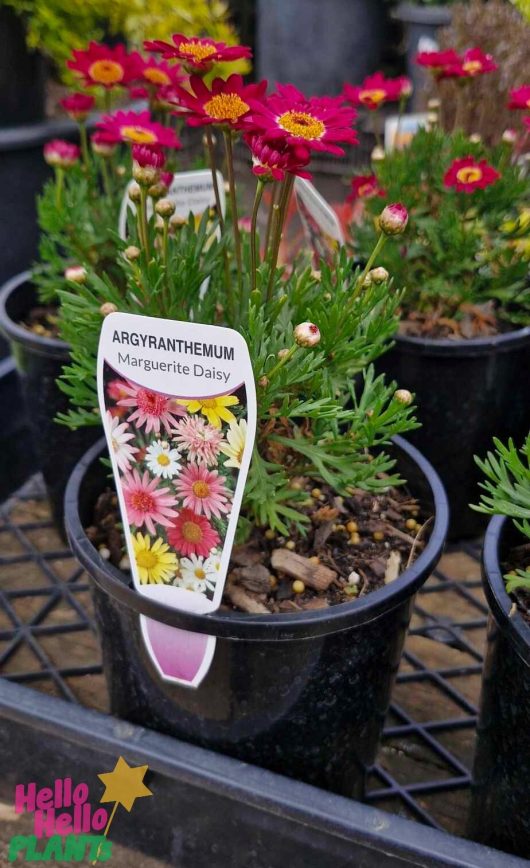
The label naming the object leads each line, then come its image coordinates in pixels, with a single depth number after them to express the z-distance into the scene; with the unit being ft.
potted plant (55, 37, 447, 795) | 0.77
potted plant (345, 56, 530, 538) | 1.29
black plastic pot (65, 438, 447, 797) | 0.80
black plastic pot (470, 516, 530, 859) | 0.78
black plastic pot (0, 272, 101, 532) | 1.26
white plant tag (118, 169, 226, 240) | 1.11
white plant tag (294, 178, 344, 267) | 1.05
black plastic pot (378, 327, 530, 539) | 1.28
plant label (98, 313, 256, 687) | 0.73
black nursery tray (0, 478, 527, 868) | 0.78
